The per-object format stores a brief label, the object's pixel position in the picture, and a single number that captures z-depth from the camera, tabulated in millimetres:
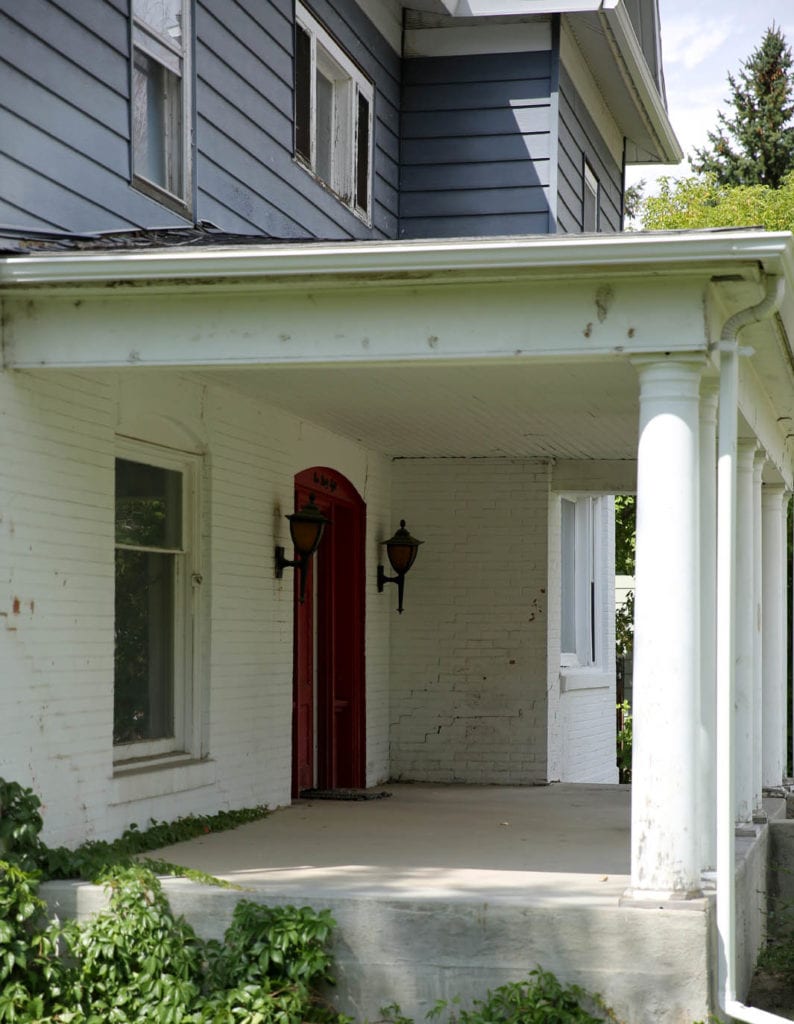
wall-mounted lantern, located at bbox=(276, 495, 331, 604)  10156
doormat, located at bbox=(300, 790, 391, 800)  10844
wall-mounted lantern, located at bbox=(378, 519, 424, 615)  12438
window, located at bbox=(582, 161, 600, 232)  14477
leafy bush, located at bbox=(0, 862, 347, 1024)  6062
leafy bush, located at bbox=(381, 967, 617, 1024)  5941
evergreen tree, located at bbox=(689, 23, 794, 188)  36156
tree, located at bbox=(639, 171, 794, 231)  24188
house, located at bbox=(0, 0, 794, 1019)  6414
